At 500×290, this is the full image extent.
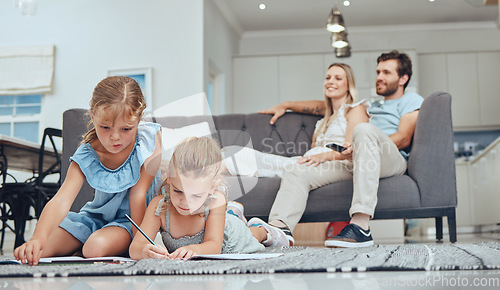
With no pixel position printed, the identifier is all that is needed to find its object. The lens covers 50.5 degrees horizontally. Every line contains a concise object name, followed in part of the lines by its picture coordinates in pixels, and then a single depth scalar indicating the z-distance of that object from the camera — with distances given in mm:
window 5547
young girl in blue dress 1461
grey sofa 2453
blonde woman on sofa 2373
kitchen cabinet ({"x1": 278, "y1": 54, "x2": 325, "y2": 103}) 6867
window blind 5473
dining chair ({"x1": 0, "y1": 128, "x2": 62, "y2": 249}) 3152
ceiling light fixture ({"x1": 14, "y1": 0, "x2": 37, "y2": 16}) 4086
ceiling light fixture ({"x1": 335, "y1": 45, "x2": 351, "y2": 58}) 4328
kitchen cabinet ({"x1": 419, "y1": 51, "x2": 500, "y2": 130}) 6816
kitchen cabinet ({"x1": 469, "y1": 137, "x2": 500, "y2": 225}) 4641
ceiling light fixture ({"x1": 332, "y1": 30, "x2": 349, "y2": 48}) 4199
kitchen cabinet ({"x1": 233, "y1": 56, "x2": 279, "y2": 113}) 6953
